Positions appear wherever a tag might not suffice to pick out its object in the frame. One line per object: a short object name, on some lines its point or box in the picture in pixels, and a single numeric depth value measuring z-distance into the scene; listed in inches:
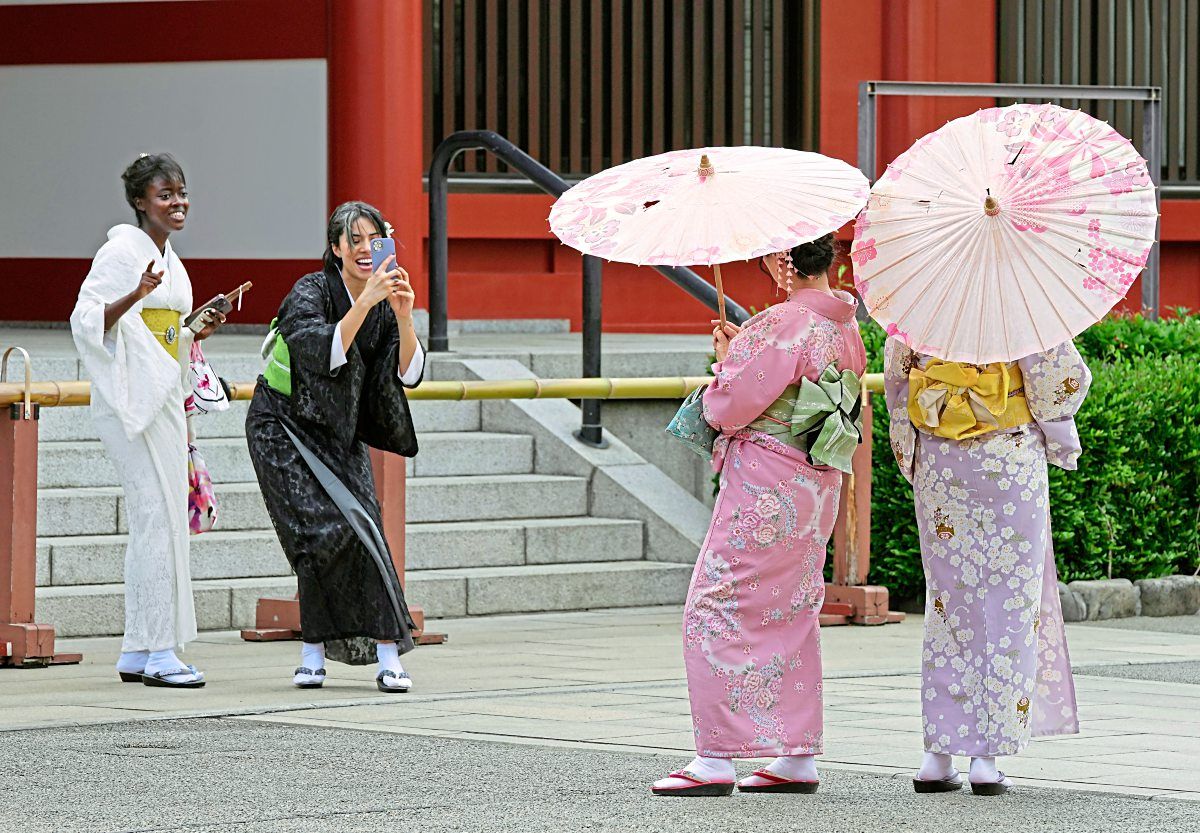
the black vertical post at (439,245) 888.3
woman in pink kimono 447.5
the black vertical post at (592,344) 845.8
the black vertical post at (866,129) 841.5
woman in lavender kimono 453.1
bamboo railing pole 653.3
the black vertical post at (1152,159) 901.8
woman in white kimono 599.8
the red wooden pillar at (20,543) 631.2
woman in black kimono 599.8
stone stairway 703.7
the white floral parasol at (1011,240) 443.8
